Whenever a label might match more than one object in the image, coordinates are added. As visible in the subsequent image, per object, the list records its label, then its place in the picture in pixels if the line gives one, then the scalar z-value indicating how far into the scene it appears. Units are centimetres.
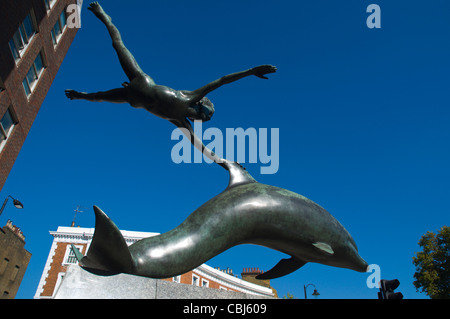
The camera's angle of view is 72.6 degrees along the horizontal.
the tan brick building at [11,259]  2742
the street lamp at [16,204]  1428
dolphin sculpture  255
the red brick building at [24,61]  1434
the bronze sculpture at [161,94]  365
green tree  2216
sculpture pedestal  239
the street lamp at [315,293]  2333
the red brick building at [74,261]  2836
